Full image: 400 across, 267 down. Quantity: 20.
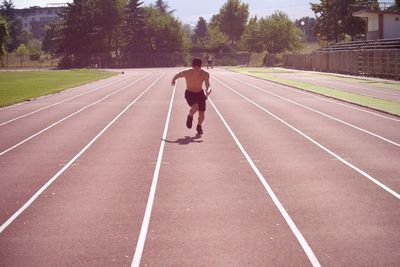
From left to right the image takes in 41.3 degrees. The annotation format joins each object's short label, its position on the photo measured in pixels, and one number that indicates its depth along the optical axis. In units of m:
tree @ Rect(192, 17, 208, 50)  151.38
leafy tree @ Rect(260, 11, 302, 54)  93.69
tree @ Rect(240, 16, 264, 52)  97.06
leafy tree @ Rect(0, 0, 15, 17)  127.28
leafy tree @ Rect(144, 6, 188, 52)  92.25
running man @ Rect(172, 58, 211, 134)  12.41
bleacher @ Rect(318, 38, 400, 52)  42.47
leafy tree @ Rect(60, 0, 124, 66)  89.88
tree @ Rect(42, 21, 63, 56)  112.00
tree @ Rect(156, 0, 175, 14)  139.00
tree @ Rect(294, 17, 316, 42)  183.62
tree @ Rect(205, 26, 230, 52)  98.12
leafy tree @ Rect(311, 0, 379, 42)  77.62
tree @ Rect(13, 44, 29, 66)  101.14
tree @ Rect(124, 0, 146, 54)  89.50
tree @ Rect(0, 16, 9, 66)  62.34
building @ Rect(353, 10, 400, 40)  52.56
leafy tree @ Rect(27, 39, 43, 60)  102.83
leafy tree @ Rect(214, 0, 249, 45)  121.94
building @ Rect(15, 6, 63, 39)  167.90
